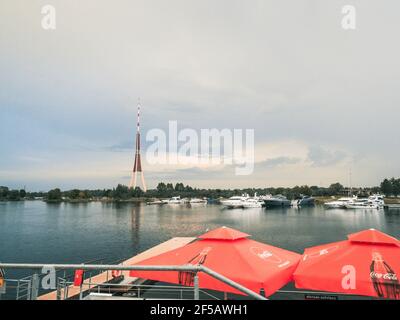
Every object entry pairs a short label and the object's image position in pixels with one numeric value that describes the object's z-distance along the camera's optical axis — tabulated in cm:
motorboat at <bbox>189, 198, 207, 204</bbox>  17785
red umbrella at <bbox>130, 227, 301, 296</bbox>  647
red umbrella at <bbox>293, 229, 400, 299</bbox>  611
